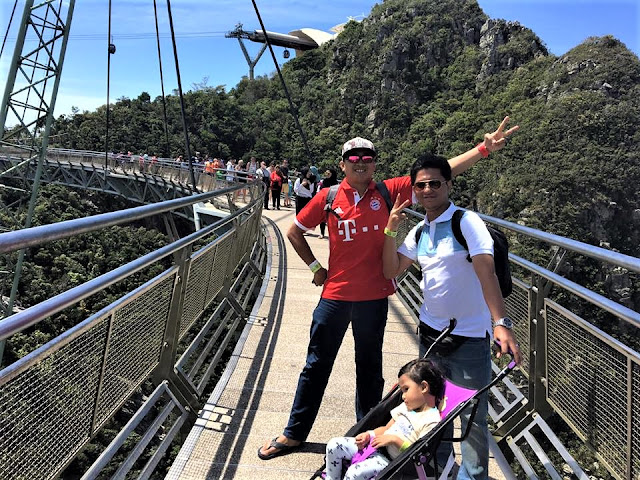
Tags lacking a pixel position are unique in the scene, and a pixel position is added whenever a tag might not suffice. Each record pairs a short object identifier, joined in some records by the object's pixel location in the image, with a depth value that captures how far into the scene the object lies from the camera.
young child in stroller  2.11
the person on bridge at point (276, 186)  19.70
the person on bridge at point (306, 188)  11.34
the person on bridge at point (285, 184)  21.71
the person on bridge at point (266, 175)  19.67
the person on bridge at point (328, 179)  9.69
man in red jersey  2.87
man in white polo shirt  2.17
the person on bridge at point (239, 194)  12.69
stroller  1.94
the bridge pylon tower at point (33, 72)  21.28
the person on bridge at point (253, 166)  21.13
